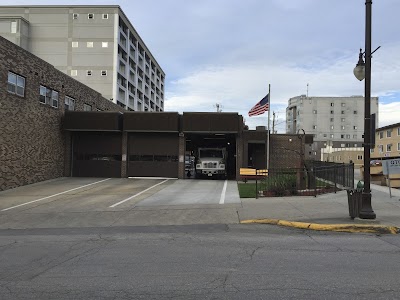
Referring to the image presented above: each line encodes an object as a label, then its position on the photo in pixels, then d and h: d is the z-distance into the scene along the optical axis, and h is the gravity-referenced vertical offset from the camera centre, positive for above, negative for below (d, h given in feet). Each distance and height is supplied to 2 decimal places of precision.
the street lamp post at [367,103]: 38.55 +5.39
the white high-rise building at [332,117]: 415.85 +41.53
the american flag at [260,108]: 89.92 +10.83
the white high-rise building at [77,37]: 237.45 +66.24
